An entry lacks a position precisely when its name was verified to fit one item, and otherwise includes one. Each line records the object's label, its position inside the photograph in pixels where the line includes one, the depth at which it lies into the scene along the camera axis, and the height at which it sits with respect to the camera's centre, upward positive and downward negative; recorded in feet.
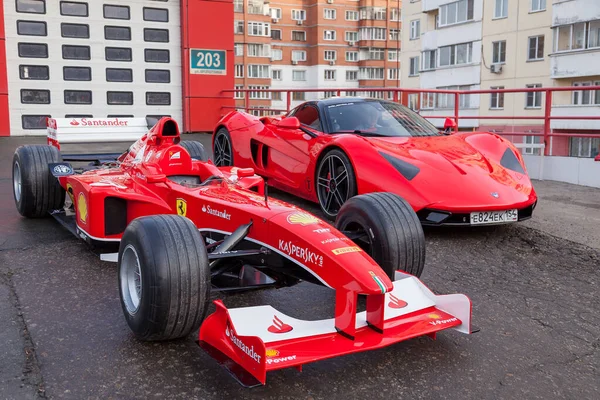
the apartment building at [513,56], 108.78 +11.36
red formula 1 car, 8.98 -2.64
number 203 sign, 48.85 +4.16
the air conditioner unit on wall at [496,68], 127.44 +9.17
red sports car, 17.57 -1.57
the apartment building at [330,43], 231.50 +26.37
